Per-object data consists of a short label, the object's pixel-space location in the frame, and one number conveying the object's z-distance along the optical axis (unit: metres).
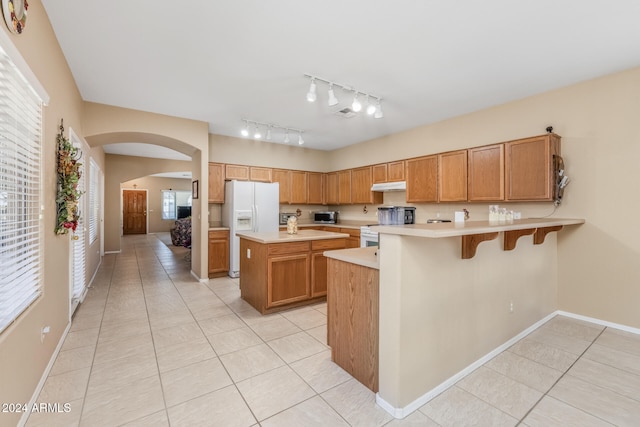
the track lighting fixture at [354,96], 3.08
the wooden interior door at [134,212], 12.16
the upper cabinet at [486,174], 3.79
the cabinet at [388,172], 5.20
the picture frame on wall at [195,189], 5.22
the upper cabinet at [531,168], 3.29
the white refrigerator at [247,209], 5.16
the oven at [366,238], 5.02
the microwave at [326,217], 6.65
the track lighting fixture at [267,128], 4.81
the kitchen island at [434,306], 1.76
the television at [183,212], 12.66
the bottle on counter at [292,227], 4.01
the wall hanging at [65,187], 2.56
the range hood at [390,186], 5.15
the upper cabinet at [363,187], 5.82
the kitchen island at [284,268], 3.38
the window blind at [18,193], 1.51
